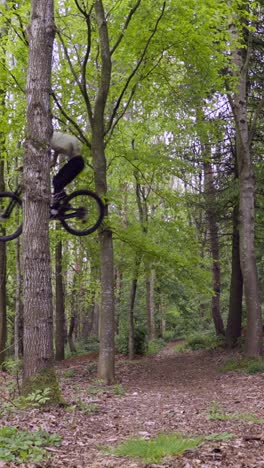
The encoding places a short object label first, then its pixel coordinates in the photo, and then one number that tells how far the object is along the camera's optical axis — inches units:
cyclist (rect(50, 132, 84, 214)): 317.4
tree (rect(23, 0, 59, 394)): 266.2
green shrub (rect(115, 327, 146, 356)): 714.8
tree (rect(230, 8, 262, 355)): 485.7
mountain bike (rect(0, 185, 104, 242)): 340.5
